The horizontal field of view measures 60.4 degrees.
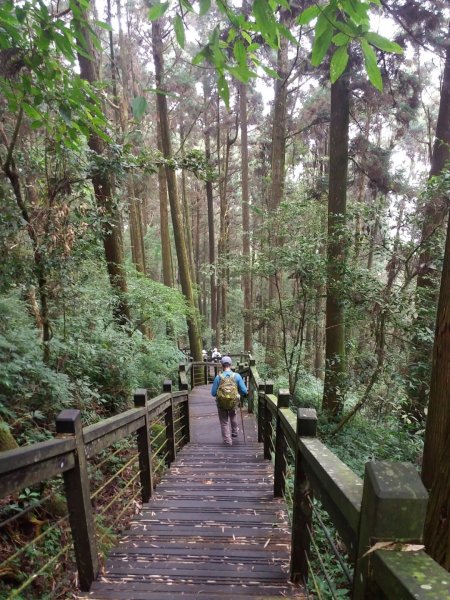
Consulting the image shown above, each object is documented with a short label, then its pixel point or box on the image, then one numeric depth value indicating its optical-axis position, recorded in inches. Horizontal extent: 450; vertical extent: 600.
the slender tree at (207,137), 803.3
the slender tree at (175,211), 523.2
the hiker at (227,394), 286.8
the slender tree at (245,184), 679.7
